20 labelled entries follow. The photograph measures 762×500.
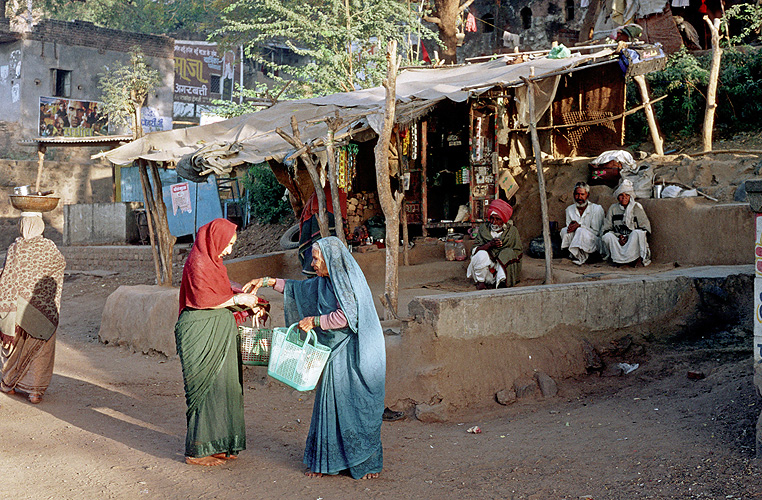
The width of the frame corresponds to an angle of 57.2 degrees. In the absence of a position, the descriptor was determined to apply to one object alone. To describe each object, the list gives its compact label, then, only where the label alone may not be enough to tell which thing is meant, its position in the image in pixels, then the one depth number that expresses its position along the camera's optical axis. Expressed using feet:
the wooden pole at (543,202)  25.21
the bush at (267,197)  52.95
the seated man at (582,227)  30.35
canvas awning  28.78
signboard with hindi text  89.78
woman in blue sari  13.28
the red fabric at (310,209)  29.50
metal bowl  19.75
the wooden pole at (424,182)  35.12
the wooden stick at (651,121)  37.07
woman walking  18.81
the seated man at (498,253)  27.94
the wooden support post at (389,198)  21.39
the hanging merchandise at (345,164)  35.86
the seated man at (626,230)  29.07
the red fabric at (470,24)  66.58
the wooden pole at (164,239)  30.68
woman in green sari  13.78
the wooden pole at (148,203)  31.22
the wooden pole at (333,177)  23.67
